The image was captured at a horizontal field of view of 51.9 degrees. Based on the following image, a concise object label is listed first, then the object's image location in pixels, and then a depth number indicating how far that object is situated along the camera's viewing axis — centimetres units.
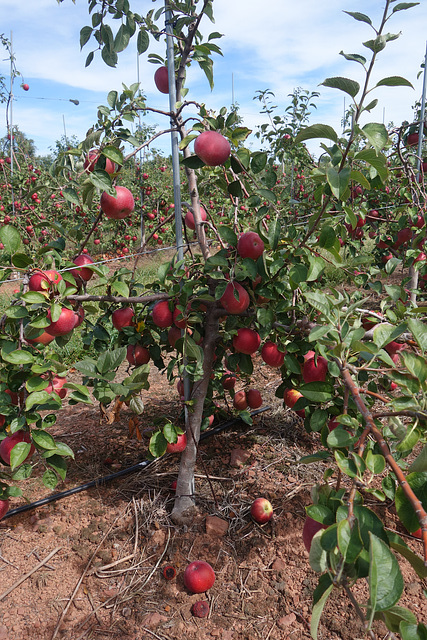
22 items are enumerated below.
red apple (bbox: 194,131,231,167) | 108
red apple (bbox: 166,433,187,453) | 153
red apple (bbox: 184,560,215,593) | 130
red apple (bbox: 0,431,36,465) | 112
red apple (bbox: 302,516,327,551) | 76
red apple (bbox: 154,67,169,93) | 145
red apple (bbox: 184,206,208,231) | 161
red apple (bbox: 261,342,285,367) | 137
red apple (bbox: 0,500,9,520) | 121
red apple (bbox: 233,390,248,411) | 208
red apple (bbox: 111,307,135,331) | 151
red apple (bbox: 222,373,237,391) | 197
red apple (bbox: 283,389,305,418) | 158
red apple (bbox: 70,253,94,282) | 129
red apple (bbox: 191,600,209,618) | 127
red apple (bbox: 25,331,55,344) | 121
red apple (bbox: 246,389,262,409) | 205
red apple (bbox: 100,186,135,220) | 120
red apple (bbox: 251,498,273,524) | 154
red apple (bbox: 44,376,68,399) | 126
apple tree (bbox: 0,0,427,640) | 64
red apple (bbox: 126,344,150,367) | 153
